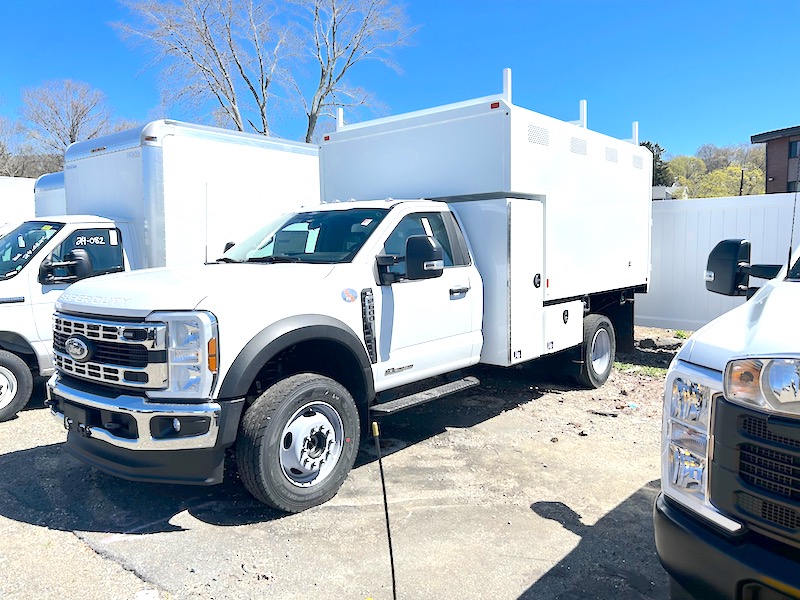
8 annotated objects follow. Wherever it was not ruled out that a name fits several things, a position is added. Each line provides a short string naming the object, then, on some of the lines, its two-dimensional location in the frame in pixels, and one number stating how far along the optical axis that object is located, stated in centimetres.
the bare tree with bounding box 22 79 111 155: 3650
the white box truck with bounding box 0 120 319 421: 657
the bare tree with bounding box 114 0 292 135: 2753
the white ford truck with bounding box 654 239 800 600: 203
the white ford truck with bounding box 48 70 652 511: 384
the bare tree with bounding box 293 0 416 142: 2861
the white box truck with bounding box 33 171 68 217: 1165
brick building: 3662
